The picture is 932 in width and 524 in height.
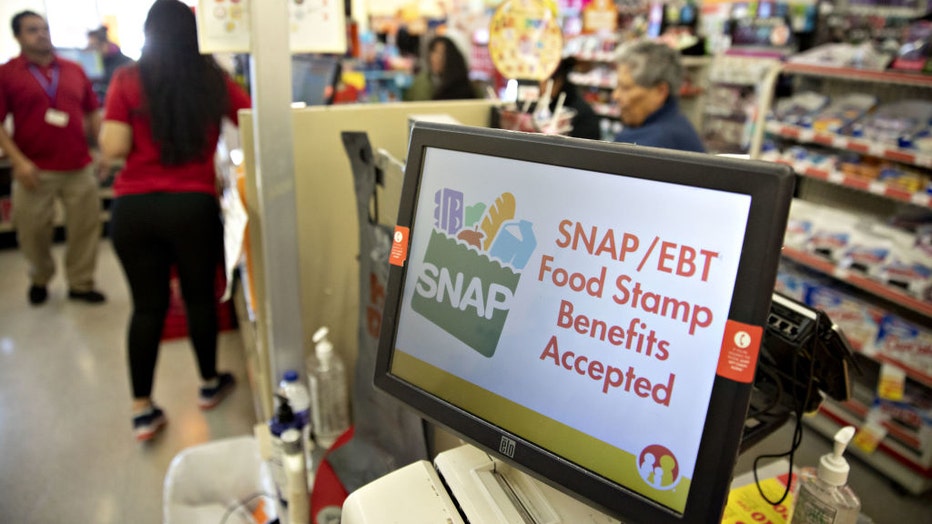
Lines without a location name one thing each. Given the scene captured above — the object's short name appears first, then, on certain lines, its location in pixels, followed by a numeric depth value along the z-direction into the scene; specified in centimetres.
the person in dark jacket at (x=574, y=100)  286
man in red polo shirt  340
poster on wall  143
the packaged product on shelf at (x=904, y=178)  250
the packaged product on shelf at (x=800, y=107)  296
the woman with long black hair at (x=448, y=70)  444
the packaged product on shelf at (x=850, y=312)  269
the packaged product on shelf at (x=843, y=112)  278
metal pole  138
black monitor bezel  58
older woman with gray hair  245
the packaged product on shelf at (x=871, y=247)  260
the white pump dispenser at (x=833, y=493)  82
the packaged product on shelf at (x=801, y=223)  289
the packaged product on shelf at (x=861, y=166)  271
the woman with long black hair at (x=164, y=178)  196
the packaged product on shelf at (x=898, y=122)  251
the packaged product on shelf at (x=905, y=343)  246
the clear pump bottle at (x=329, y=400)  172
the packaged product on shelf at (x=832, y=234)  277
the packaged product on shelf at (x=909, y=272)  242
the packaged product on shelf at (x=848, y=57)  257
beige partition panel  169
